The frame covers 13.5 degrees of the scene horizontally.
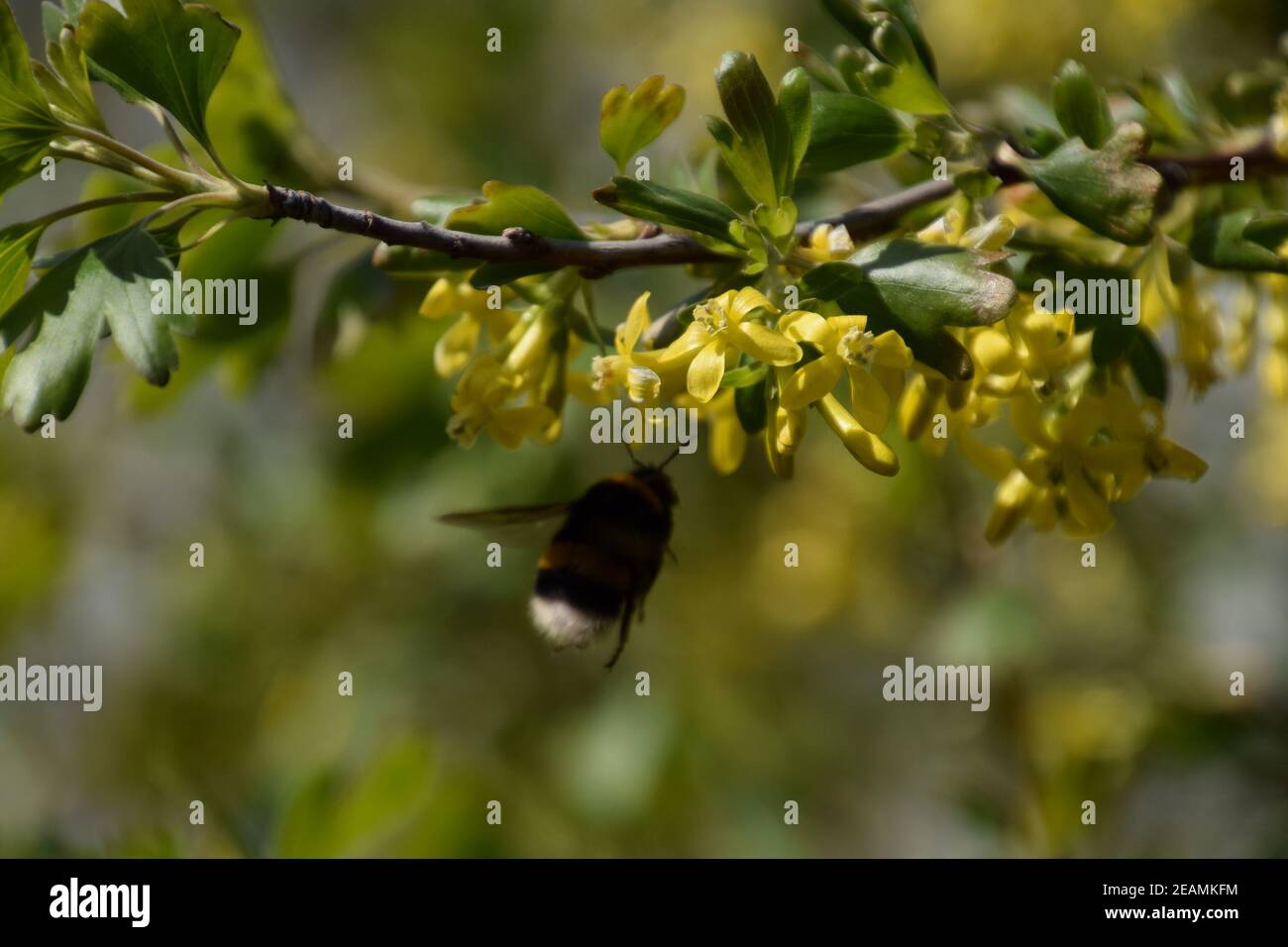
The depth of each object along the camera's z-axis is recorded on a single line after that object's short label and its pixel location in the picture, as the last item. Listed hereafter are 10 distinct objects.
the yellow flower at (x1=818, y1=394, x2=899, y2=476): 0.47
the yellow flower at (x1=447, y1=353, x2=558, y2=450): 0.49
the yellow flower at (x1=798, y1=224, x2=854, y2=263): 0.48
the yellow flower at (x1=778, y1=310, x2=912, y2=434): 0.47
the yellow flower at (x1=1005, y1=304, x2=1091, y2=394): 0.48
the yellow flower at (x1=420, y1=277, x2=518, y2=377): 0.49
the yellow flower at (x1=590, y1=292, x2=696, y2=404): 0.47
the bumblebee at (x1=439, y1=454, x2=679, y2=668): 0.49
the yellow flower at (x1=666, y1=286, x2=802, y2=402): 0.47
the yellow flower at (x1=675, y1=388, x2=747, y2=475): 0.49
